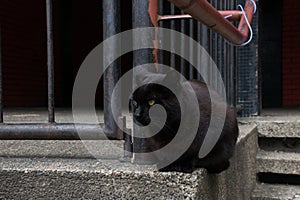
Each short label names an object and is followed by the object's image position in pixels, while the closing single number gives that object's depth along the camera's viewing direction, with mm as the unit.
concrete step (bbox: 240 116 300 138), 2182
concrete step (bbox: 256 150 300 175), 2059
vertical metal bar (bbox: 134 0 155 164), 1227
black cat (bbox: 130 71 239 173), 1112
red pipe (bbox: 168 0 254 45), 989
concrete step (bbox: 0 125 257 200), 1116
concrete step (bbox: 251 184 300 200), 1921
